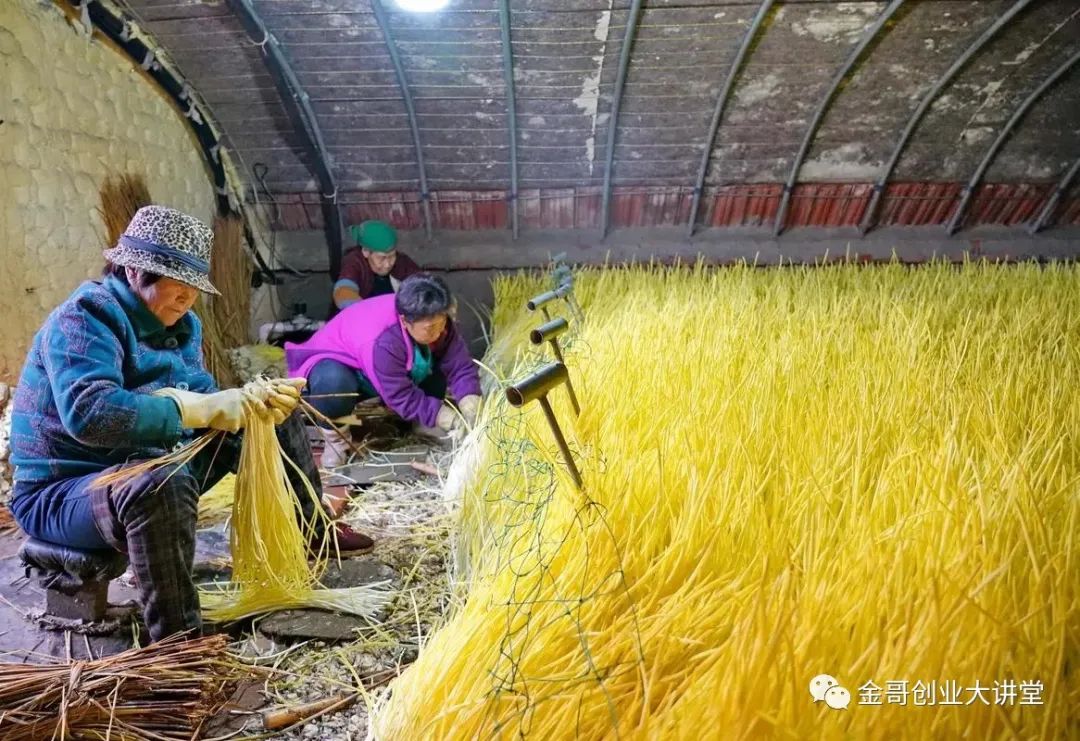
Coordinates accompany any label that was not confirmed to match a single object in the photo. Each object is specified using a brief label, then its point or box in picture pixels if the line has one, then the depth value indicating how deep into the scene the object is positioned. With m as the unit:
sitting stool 1.69
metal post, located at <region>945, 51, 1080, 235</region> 4.44
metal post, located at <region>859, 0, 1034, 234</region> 4.04
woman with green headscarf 4.24
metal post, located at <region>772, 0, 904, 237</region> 3.98
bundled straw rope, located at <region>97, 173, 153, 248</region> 3.22
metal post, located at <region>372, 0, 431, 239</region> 3.80
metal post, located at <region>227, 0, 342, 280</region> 3.76
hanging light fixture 3.32
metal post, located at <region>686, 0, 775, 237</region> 3.92
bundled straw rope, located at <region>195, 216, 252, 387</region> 4.04
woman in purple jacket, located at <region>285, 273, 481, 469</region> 2.88
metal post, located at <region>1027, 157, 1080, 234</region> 5.16
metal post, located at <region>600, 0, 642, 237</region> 3.87
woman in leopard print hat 1.55
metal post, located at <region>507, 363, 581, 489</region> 1.18
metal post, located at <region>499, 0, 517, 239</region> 3.82
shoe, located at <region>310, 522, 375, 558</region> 2.22
